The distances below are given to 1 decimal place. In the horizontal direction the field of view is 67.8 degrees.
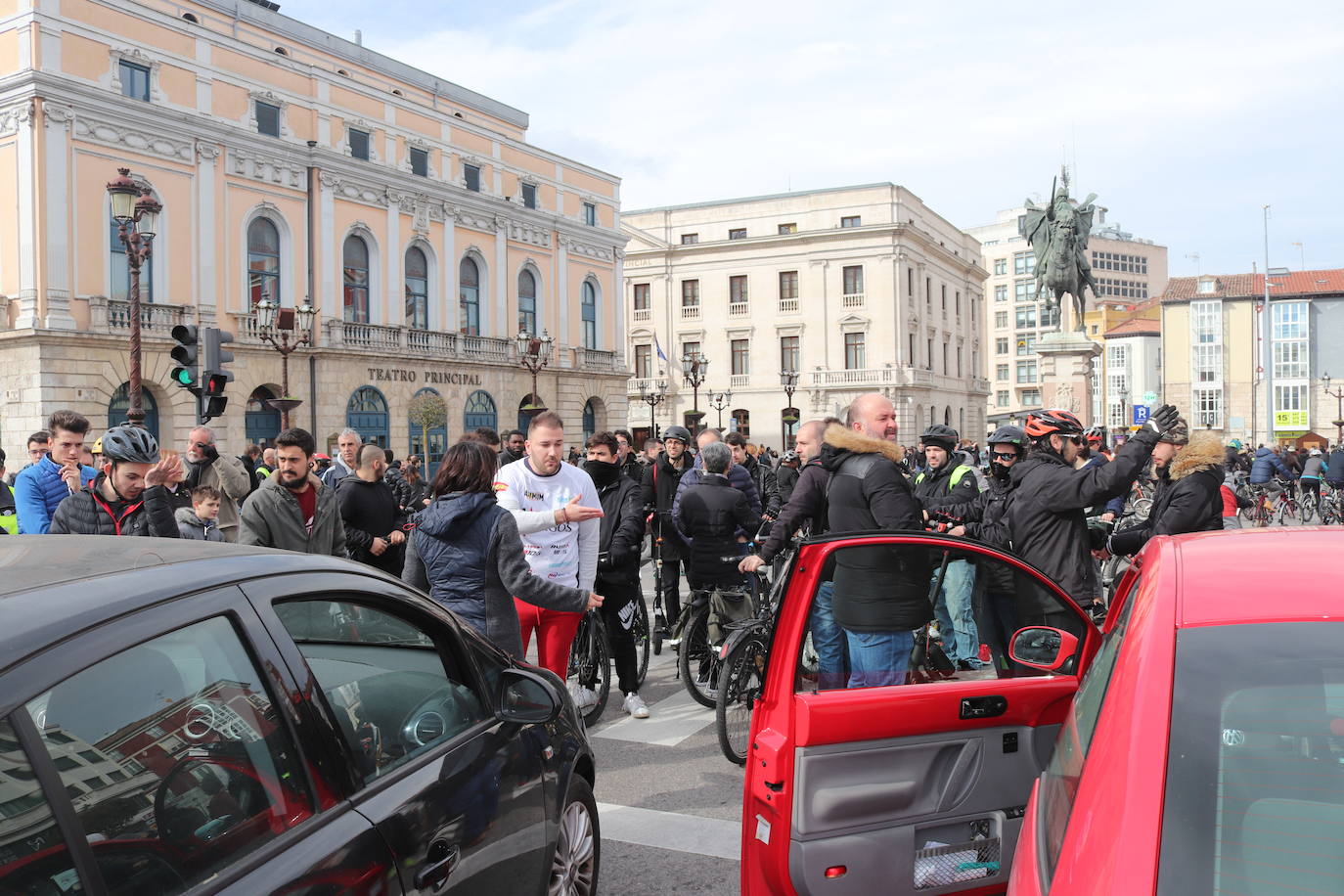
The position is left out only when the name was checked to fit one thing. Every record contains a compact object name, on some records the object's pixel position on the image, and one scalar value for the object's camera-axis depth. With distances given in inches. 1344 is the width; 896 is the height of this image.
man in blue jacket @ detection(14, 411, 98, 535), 270.7
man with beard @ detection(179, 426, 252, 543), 276.4
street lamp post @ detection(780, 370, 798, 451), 1753.2
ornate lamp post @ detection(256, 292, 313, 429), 987.3
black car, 63.9
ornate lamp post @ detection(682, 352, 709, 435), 1491.1
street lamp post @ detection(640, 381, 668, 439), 2210.6
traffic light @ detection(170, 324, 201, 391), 428.8
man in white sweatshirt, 233.1
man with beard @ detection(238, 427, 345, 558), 226.8
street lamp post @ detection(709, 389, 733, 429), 2309.3
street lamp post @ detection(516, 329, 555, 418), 1235.2
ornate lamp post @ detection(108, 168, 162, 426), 533.7
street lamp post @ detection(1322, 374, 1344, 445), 2634.1
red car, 63.3
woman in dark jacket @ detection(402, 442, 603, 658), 200.1
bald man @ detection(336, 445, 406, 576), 303.3
